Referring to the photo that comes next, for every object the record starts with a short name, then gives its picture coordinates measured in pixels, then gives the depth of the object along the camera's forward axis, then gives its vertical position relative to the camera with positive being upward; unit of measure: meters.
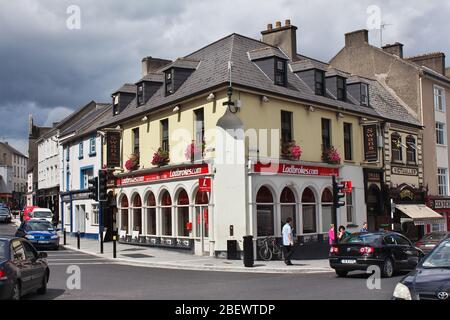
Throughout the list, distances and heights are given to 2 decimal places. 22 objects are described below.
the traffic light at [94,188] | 24.06 +0.79
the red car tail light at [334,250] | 16.76 -1.57
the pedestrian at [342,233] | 22.29 -1.39
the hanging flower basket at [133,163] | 29.41 +2.32
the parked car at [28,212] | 41.51 -0.42
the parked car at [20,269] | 10.07 -1.31
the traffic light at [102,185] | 23.88 +0.91
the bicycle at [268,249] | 22.61 -2.02
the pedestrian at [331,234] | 21.45 -1.39
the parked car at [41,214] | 39.84 -0.55
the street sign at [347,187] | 21.95 +0.57
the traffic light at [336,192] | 20.22 +0.32
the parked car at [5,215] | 57.42 -0.86
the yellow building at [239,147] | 23.23 +2.75
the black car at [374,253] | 16.03 -1.68
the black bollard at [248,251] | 19.62 -1.81
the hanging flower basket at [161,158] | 26.59 +2.30
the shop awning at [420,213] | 32.31 -0.94
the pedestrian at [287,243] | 20.12 -1.58
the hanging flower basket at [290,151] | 24.56 +2.32
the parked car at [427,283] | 7.92 -1.31
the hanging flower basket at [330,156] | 26.97 +2.26
